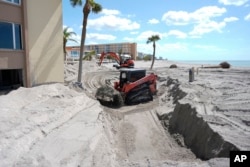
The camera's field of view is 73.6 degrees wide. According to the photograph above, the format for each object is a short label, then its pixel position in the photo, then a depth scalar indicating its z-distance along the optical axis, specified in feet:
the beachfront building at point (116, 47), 248.44
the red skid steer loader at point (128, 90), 37.58
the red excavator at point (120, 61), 55.11
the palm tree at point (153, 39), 106.35
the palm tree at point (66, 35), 72.42
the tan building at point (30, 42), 33.47
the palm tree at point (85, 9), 47.79
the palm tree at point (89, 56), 114.19
